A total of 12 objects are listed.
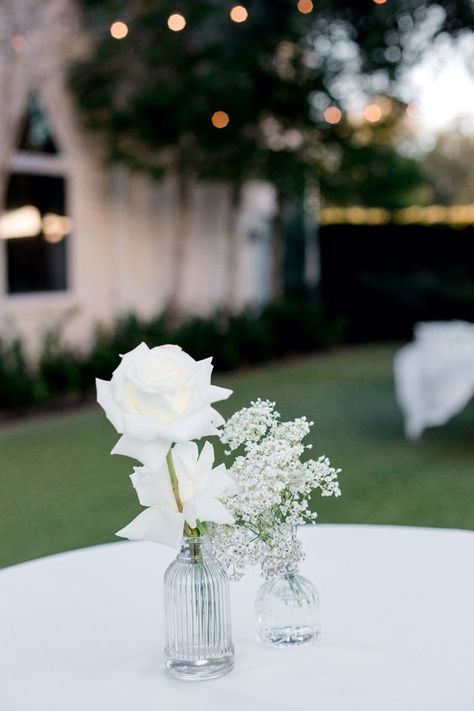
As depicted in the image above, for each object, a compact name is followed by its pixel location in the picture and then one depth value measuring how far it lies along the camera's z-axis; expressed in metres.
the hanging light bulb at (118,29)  9.73
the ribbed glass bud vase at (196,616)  1.29
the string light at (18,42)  8.58
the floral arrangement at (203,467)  1.23
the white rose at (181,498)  1.27
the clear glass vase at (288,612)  1.39
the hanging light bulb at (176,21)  9.92
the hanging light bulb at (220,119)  10.49
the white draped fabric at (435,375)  6.32
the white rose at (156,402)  1.22
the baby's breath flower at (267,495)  1.34
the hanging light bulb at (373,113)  11.21
